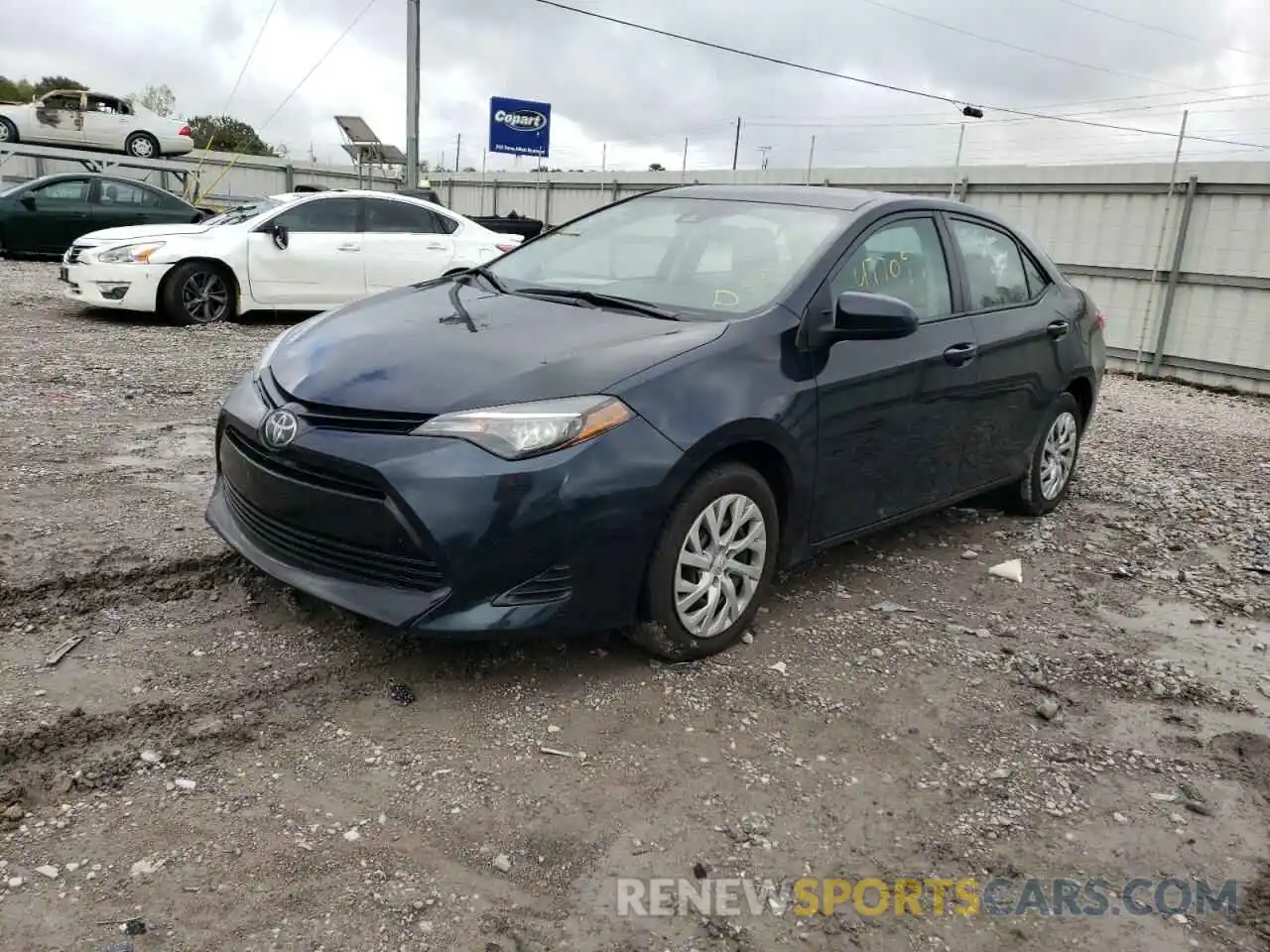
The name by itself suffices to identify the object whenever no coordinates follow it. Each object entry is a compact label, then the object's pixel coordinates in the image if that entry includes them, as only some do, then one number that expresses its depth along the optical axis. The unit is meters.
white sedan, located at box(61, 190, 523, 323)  9.92
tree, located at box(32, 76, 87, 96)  61.01
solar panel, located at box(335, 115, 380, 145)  26.21
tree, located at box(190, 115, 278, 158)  50.34
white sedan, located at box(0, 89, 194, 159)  23.58
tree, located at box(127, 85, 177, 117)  61.88
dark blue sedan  2.97
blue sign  26.95
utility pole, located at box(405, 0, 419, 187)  19.22
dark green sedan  15.25
